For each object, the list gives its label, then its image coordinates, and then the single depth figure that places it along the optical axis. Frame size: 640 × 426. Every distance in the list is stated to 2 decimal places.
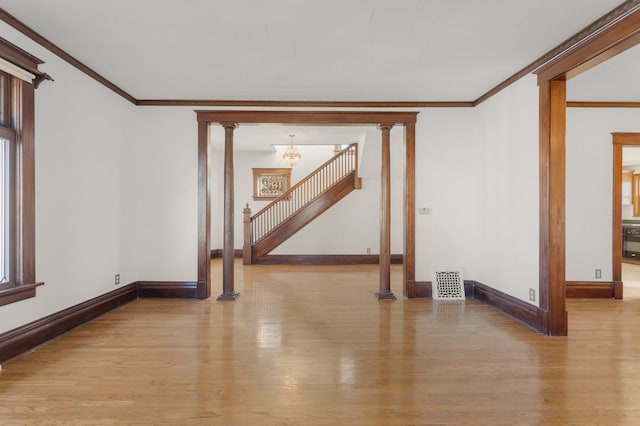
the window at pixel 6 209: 2.99
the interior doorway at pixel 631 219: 6.91
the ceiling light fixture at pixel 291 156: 8.56
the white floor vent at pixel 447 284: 5.07
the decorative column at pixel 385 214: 5.24
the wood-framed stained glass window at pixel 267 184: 10.06
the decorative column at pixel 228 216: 5.11
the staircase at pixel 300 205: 8.56
